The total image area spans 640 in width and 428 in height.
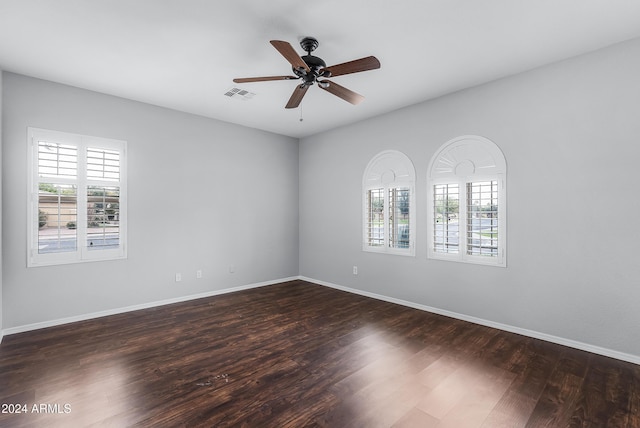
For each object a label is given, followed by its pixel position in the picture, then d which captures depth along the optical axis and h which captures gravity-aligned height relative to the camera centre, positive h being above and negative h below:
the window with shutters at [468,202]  3.65 +0.18
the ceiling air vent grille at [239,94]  3.95 +1.65
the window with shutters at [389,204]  4.58 +0.18
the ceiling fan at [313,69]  2.43 +1.29
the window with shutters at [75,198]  3.63 +0.19
